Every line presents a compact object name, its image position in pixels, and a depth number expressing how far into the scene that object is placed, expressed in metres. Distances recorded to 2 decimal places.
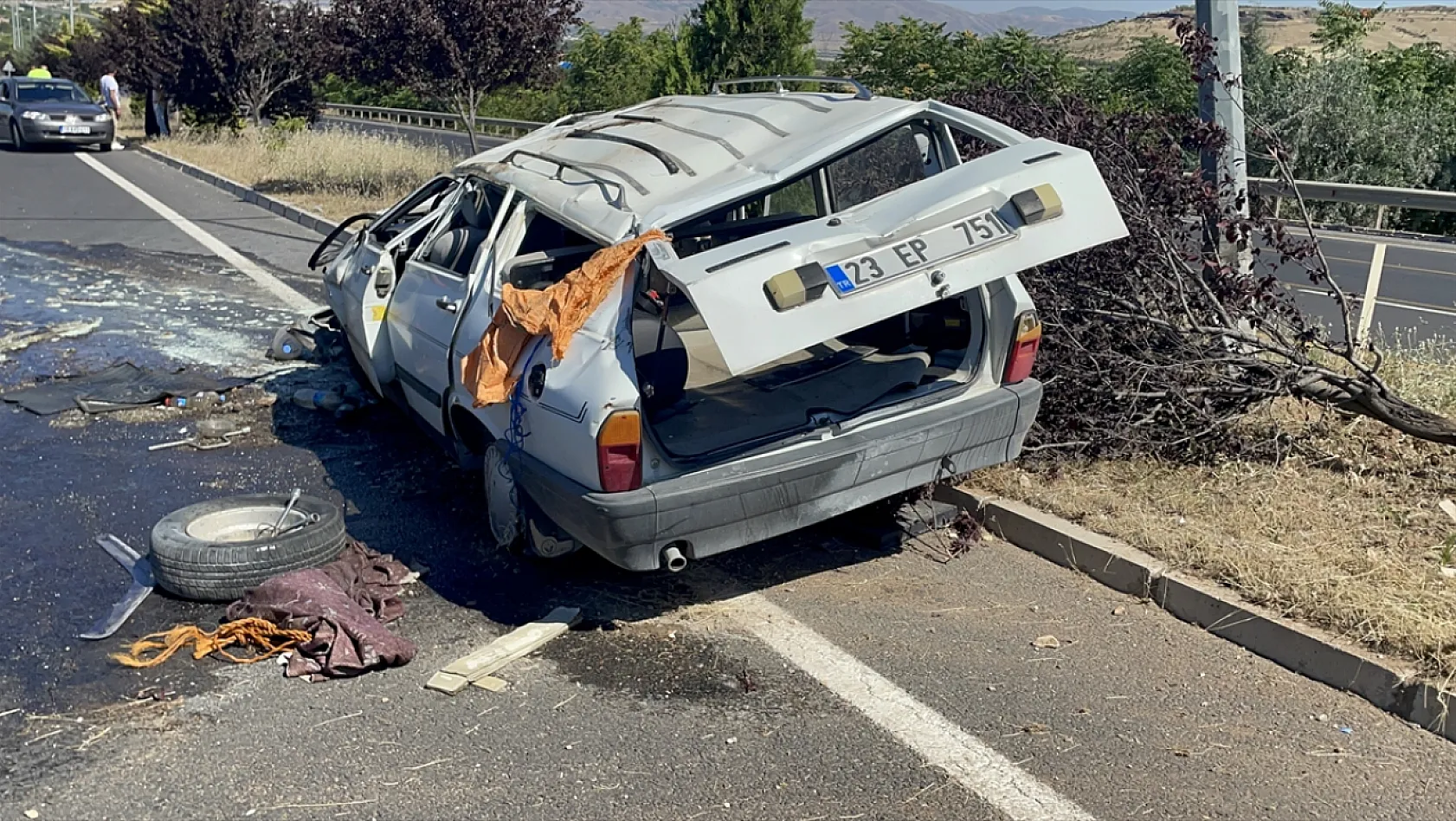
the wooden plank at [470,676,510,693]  4.45
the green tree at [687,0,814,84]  27.98
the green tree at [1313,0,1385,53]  32.09
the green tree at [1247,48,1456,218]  21.70
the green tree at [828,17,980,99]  25.44
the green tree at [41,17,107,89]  49.06
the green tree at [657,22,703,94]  29.55
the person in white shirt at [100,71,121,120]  32.97
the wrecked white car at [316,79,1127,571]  4.50
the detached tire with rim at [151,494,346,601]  5.04
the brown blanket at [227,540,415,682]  4.56
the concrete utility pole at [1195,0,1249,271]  6.80
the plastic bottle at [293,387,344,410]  7.66
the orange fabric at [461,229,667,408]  4.63
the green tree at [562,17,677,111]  44.25
